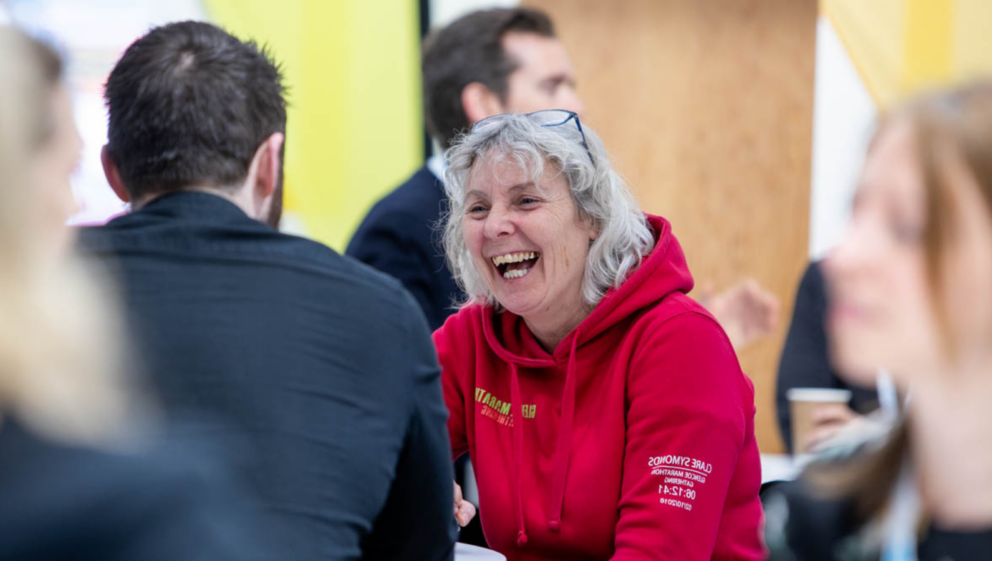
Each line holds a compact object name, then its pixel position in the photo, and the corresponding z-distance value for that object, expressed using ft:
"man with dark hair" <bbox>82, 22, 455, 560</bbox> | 10.04
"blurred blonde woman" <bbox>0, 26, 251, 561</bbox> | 7.48
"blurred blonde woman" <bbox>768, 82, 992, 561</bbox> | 9.30
